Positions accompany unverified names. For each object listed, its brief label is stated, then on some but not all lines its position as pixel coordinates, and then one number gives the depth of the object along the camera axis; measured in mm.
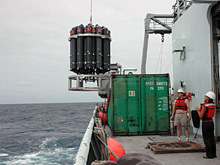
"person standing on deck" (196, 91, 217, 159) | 5512
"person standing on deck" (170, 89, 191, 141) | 7355
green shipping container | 9344
